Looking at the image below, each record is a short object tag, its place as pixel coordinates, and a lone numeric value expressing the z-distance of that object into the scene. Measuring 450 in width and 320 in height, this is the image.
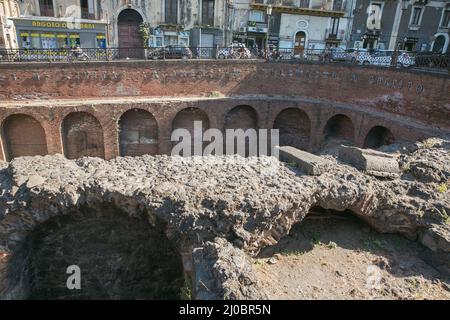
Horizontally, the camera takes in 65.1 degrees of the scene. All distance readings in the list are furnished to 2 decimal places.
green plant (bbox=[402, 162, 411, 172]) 7.70
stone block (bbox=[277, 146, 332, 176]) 7.11
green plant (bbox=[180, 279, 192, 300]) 5.90
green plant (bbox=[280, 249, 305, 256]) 6.36
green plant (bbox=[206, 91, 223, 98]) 16.39
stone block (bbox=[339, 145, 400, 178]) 7.39
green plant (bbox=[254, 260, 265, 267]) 6.10
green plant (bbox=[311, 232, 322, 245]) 6.61
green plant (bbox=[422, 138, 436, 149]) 9.96
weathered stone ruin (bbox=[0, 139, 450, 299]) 6.09
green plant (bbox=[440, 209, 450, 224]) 6.39
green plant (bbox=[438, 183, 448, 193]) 7.04
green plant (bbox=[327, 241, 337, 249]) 6.51
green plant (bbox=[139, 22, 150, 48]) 22.29
